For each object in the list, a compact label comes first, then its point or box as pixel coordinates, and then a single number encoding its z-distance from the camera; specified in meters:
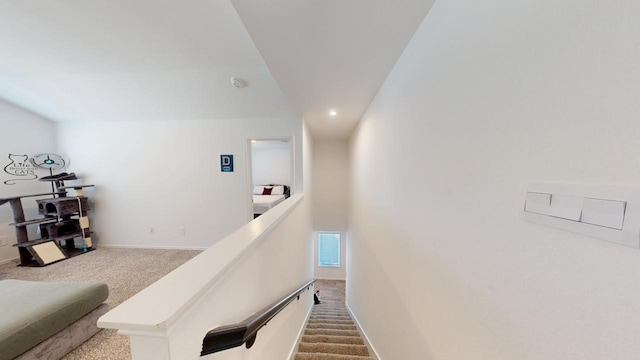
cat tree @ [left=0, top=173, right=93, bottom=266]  3.00
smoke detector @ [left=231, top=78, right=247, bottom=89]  2.71
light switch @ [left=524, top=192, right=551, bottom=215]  0.48
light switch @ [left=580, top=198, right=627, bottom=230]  0.36
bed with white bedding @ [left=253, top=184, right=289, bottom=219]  5.00
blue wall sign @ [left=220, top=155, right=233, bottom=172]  3.57
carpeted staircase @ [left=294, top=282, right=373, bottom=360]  2.02
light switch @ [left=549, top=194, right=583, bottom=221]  0.43
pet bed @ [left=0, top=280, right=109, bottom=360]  1.28
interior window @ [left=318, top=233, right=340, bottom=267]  5.93
